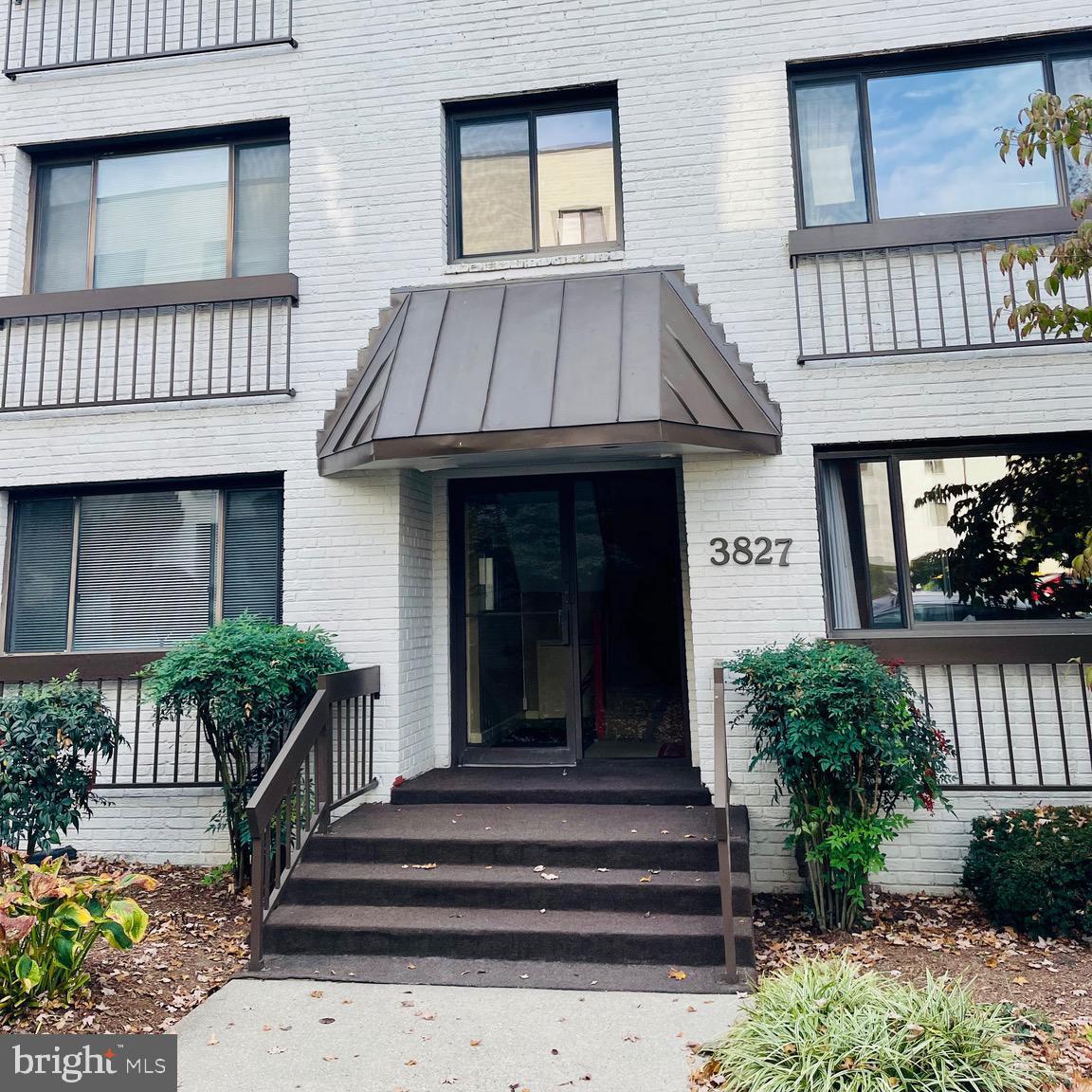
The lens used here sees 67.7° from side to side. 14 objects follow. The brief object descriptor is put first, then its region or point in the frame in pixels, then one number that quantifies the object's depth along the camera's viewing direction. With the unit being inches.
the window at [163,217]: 278.2
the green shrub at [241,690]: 205.9
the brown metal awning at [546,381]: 212.1
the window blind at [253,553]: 260.8
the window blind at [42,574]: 266.5
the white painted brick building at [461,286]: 231.6
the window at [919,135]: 245.9
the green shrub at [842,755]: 188.4
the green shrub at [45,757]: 193.0
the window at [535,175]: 266.5
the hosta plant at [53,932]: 147.1
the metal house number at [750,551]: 232.7
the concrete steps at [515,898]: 171.9
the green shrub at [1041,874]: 184.4
